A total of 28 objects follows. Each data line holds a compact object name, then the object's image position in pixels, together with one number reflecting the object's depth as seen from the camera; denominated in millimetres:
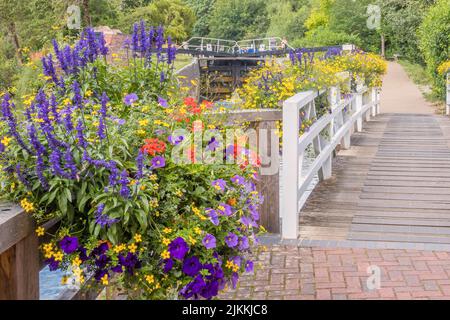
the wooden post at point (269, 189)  4945
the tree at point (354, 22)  43716
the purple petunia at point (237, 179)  2936
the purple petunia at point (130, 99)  3104
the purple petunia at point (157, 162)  2666
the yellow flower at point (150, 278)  2586
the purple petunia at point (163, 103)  3135
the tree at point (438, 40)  17500
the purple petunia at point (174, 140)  2824
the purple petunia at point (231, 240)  2783
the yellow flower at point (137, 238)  2482
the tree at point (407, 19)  30816
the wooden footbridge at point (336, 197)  2285
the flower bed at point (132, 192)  2426
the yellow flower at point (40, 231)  2338
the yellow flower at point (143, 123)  2764
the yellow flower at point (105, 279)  2527
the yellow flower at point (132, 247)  2498
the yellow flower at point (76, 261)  2500
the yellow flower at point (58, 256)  2457
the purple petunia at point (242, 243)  2893
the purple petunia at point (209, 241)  2643
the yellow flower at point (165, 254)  2539
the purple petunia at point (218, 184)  2775
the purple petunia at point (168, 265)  2580
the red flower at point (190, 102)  3252
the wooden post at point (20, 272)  2160
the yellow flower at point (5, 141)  2473
